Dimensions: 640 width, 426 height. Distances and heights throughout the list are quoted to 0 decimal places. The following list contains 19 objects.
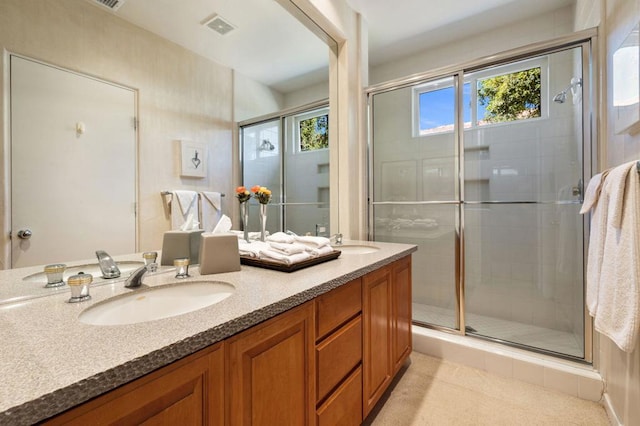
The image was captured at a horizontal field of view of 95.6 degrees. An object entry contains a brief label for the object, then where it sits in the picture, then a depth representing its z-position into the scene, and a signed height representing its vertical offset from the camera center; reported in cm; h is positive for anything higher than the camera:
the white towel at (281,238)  150 -14
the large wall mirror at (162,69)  86 +55
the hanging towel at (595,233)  131 -11
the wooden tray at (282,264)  121 -23
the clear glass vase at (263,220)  166 -5
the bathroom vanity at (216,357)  47 -31
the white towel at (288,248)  129 -16
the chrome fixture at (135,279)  95 -22
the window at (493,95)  228 +97
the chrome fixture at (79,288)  81 -21
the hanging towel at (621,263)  107 -21
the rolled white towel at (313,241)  149 -16
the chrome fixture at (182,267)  110 -22
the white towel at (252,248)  132 -17
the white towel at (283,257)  122 -20
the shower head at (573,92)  195 +85
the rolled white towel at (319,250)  139 -20
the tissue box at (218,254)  113 -17
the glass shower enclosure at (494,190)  210 +18
